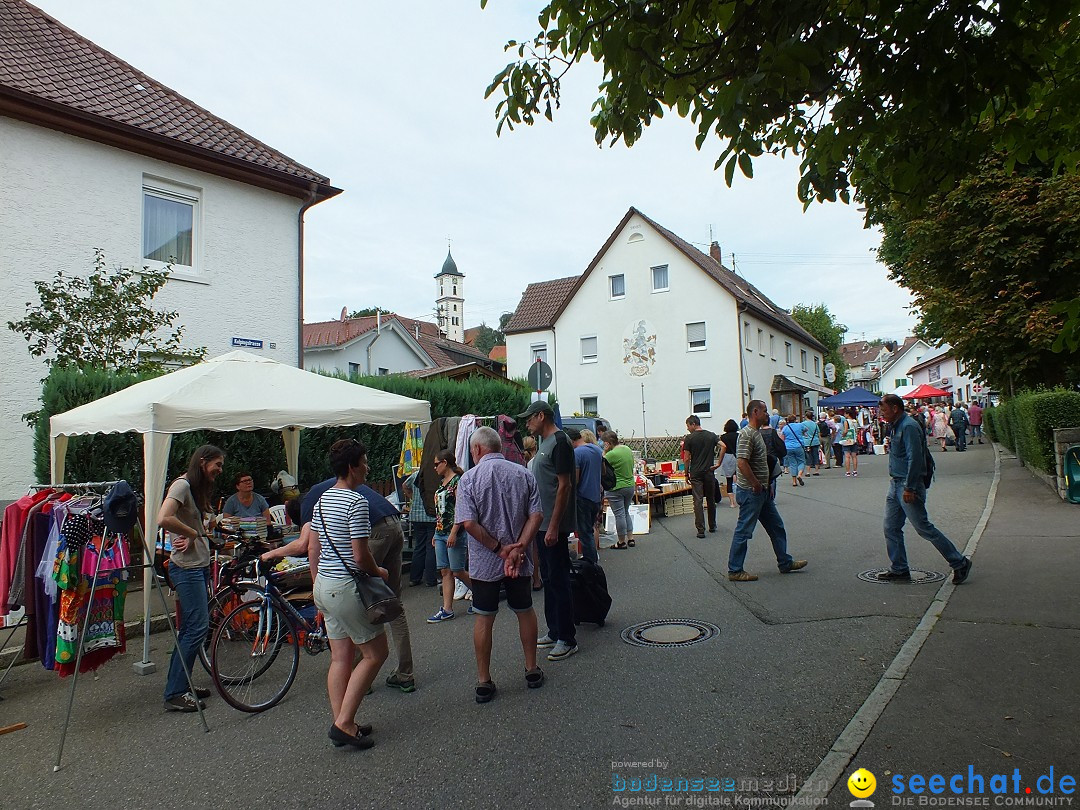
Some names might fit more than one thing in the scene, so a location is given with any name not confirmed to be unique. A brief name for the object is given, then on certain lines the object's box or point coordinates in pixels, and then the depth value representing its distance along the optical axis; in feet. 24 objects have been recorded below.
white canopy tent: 22.25
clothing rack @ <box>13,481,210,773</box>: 13.99
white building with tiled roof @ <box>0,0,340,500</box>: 35.24
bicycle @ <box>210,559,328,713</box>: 16.61
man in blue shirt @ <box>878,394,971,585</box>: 22.07
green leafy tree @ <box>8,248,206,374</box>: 32.14
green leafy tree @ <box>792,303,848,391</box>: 217.15
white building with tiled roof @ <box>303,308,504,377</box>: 115.03
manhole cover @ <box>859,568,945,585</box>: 23.39
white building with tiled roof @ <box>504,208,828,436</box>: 107.55
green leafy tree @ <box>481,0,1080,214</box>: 11.93
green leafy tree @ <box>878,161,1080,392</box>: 50.55
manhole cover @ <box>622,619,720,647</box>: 18.94
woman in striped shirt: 13.51
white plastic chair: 27.58
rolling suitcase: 20.80
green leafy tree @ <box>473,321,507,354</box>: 355.11
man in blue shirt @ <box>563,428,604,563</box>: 23.80
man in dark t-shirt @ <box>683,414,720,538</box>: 37.78
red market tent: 126.80
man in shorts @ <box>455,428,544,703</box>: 15.60
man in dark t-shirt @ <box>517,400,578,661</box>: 18.63
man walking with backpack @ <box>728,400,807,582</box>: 25.27
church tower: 393.29
